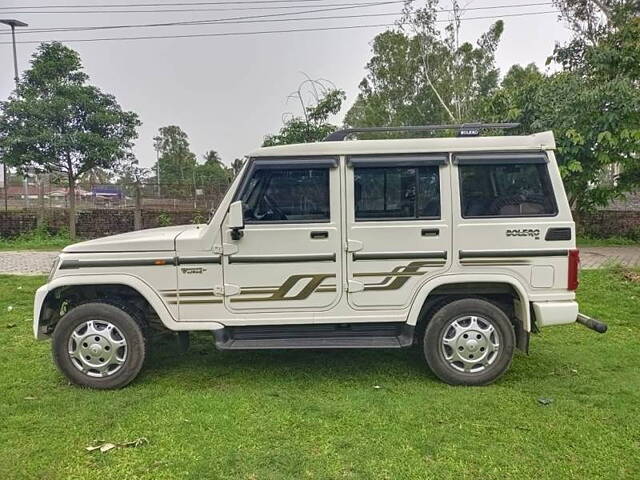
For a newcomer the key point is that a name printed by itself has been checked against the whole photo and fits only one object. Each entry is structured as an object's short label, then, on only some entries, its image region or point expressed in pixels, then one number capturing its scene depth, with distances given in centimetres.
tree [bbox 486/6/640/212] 1034
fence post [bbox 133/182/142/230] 1490
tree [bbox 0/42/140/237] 1297
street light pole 1510
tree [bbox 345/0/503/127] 2491
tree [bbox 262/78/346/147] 1247
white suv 402
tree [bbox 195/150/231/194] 1448
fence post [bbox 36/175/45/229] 1520
